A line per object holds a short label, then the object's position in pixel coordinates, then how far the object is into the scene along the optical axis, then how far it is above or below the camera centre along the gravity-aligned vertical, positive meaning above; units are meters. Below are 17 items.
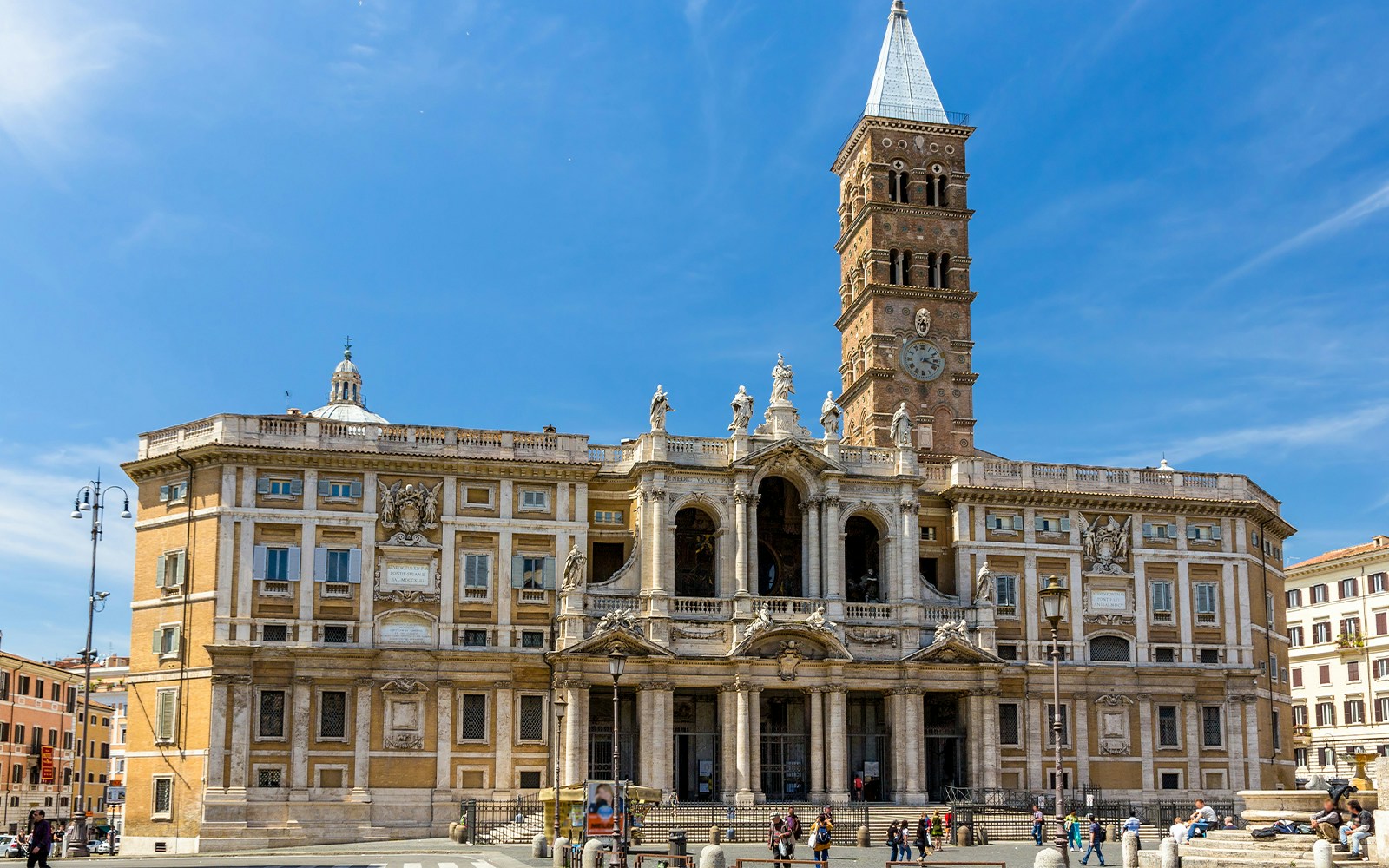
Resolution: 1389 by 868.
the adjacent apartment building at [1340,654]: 88.62 +2.96
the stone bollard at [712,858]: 35.66 -3.46
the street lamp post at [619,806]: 36.56 -2.62
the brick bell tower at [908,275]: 81.88 +22.82
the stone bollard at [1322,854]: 31.48 -2.96
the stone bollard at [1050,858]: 31.92 -3.12
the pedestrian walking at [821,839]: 41.34 -3.54
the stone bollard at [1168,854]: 35.44 -3.37
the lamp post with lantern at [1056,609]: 34.69 +2.15
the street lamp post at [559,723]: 53.79 -0.72
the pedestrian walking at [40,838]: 37.31 -3.29
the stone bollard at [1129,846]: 39.70 -3.57
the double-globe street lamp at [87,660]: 54.31 +1.56
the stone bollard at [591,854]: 37.09 -3.53
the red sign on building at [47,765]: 75.57 -3.07
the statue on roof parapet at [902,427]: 69.62 +12.26
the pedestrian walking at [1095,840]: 46.99 -4.10
